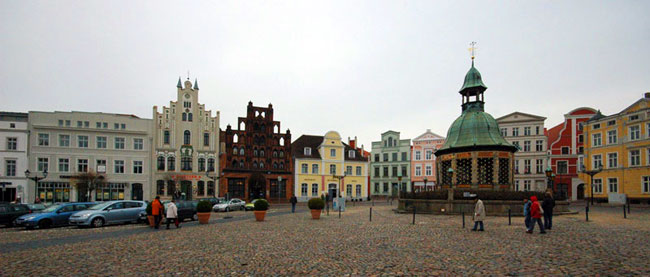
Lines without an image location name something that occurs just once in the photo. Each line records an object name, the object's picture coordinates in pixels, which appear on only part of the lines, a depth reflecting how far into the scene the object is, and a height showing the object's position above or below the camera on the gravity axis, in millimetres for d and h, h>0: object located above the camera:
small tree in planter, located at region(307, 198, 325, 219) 25797 -2902
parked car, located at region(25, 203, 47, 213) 26088 -3120
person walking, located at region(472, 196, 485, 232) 17359 -2259
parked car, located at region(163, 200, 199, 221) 25984 -3296
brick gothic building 59656 -15
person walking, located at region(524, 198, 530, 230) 16953 -2262
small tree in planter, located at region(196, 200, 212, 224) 23797 -3043
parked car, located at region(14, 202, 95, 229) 21469 -3109
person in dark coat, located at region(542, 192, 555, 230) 17453 -1974
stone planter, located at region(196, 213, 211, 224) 23781 -3368
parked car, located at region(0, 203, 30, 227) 23531 -3136
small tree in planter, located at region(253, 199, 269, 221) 25047 -3071
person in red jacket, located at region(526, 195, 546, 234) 16328 -2155
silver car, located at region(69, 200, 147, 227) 21653 -3050
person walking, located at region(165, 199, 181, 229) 20094 -2629
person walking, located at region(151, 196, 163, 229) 20250 -2638
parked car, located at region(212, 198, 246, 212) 38875 -4484
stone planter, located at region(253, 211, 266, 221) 25031 -3374
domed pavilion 34188 +722
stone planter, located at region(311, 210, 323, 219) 25959 -3428
